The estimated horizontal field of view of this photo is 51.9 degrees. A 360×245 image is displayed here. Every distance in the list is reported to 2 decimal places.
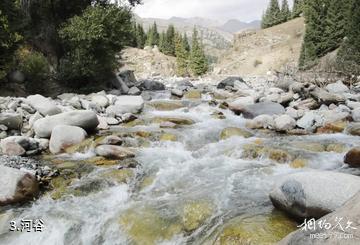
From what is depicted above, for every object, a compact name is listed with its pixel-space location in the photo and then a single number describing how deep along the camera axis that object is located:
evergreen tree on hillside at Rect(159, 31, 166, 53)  90.62
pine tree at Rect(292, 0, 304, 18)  82.19
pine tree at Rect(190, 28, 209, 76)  65.31
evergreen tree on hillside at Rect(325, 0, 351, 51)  41.78
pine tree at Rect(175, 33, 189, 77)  70.94
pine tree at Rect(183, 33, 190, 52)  85.19
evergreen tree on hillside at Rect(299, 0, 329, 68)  43.25
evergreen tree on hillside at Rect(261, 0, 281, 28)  87.00
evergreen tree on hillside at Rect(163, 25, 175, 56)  89.94
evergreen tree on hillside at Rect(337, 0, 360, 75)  23.13
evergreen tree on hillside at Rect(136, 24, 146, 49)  90.88
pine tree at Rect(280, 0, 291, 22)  86.50
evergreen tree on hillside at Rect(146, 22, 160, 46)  96.00
